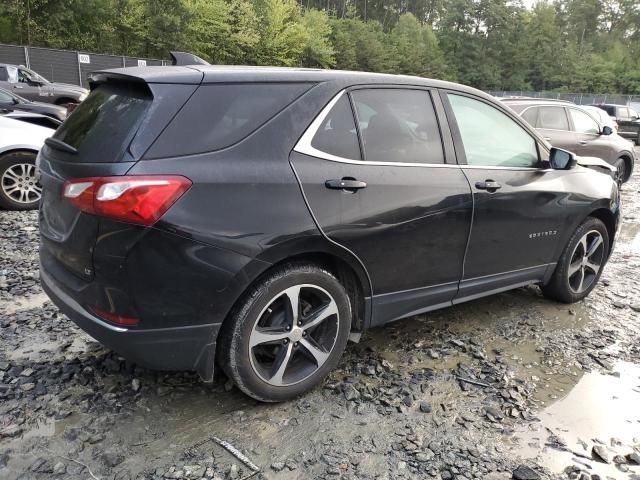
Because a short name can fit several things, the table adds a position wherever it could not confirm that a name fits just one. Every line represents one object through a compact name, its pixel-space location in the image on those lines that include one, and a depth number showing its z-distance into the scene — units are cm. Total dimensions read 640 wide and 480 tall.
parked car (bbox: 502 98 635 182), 883
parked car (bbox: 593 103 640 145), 2050
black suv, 225
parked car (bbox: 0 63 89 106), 1585
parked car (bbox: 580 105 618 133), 1055
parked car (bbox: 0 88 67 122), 994
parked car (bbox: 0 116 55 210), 605
